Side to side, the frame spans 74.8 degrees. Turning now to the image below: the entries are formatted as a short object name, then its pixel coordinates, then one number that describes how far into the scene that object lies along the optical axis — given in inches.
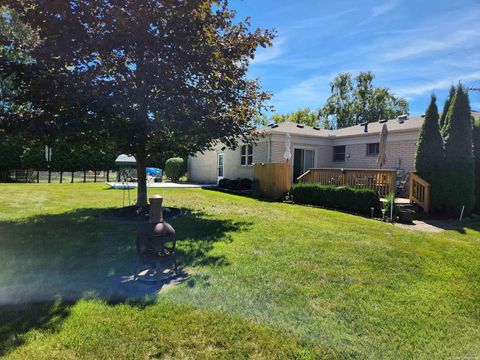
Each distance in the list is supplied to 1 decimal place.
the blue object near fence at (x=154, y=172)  940.6
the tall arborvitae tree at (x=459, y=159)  414.3
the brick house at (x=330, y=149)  592.4
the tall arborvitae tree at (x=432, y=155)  418.6
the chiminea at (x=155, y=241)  159.5
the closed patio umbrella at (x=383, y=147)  422.4
